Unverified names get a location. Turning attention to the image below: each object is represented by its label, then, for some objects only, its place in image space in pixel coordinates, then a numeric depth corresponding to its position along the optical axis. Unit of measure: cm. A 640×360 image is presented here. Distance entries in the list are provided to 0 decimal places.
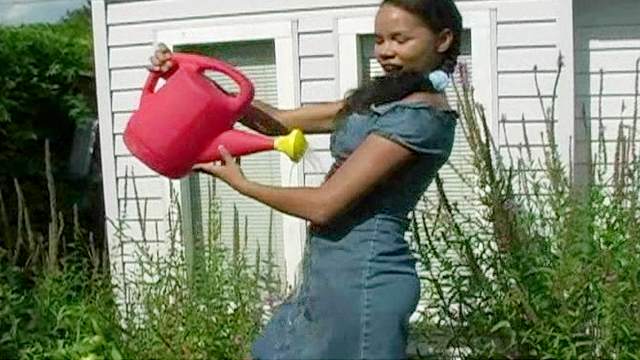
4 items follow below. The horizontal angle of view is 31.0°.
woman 246
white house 559
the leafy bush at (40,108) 856
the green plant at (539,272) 354
